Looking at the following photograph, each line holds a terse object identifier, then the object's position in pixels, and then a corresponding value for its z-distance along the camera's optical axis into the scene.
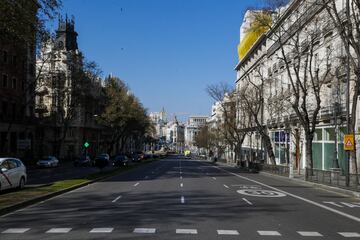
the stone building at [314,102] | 42.28
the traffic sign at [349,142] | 27.08
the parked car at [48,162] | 57.62
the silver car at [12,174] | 22.20
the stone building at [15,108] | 62.19
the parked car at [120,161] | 64.81
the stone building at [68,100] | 64.06
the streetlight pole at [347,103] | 26.66
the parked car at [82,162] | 66.04
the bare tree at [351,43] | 25.83
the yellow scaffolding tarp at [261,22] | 35.09
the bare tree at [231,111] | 74.38
